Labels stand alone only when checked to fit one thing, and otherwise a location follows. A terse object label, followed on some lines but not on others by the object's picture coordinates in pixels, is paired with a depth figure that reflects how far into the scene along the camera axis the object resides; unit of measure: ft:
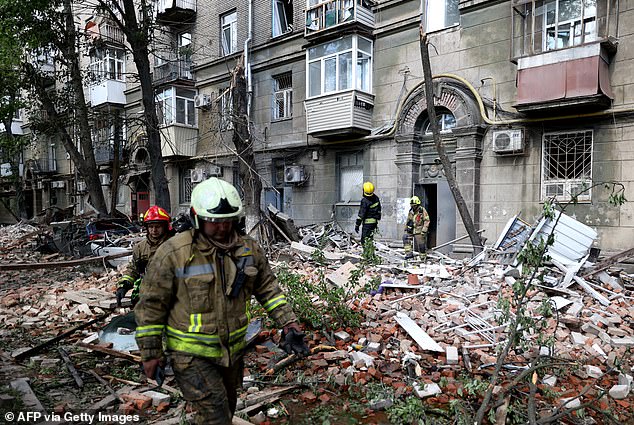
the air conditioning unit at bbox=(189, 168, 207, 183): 63.21
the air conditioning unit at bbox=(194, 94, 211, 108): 63.21
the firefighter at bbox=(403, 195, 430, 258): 35.94
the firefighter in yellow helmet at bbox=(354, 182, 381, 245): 33.83
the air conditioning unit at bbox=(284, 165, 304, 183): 52.60
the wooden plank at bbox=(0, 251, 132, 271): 32.50
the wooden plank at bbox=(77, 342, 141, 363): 15.96
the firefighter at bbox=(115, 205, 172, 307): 15.53
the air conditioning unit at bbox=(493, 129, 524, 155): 36.17
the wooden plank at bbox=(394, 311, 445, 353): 16.93
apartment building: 33.32
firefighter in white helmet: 8.32
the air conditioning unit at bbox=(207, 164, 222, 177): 62.18
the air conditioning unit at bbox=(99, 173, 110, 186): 82.92
